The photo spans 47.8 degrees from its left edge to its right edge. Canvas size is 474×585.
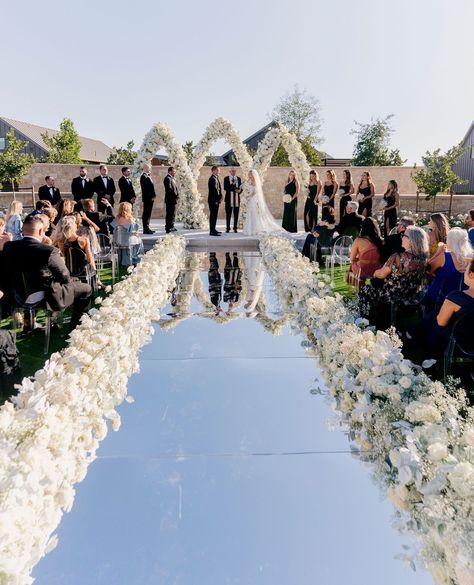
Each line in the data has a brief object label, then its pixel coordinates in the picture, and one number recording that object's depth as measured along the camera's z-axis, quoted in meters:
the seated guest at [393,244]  7.27
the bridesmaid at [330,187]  13.07
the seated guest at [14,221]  8.62
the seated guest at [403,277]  6.02
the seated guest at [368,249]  7.00
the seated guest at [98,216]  10.52
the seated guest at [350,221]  9.71
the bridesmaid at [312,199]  14.51
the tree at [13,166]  24.92
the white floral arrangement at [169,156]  15.80
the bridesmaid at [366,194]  13.52
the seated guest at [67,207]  8.80
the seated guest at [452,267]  5.15
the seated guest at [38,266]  5.70
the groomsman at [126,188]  14.69
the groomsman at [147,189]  14.34
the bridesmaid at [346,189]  13.68
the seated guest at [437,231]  6.41
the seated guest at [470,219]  7.86
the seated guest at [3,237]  6.71
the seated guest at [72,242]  7.16
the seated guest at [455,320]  4.15
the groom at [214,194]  14.66
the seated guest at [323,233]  11.46
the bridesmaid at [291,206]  15.55
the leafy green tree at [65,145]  48.91
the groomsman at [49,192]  13.54
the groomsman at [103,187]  14.02
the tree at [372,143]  44.06
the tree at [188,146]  58.30
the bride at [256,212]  14.85
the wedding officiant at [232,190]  15.95
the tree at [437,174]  20.73
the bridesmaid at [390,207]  12.85
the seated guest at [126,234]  10.68
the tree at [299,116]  57.16
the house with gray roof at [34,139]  57.59
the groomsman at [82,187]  13.84
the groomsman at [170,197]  14.84
